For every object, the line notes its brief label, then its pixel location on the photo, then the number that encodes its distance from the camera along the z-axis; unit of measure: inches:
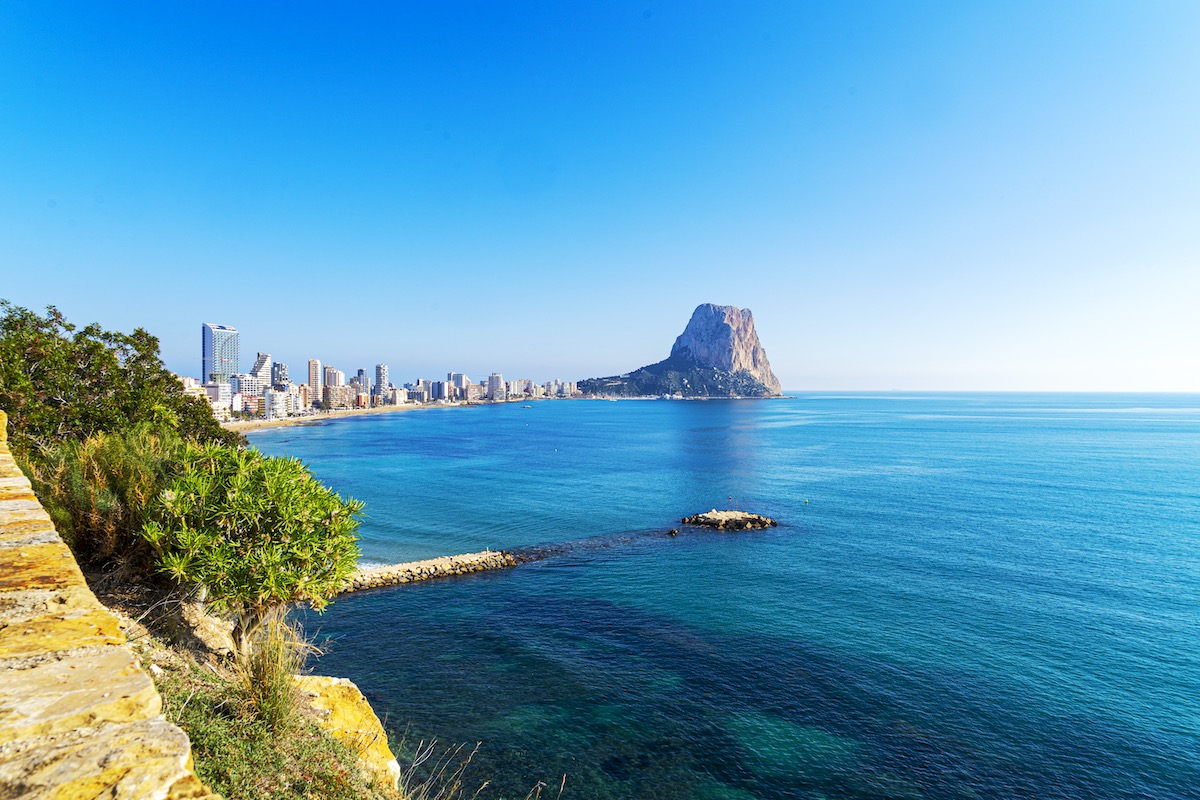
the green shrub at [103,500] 451.8
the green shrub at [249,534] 436.5
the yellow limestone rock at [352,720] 410.9
